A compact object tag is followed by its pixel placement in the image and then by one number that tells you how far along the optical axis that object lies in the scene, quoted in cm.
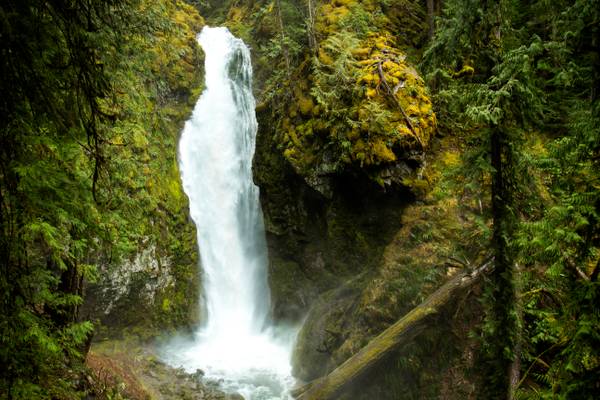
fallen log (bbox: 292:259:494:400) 784
